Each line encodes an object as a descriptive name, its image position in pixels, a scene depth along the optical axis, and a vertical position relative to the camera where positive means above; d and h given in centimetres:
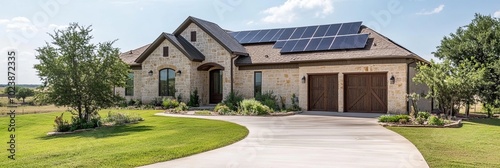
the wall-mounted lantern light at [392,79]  1842 +70
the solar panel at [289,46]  2301 +296
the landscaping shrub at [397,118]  1395 -93
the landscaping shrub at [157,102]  2478 -61
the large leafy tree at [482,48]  1914 +247
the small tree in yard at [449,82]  1563 +47
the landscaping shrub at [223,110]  1886 -88
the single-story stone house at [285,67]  1905 +155
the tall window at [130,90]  2703 +20
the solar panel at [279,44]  2448 +324
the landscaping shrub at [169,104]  2321 -69
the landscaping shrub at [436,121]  1337 -100
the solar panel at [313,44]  2208 +294
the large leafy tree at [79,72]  1468 +84
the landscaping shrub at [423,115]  1477 -86
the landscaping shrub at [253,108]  1827 -75
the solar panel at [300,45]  2250 +294
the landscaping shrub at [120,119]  1598 -114
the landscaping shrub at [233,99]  2072 -36
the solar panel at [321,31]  2402 +409
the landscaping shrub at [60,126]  1406 -126
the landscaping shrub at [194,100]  2369 -45
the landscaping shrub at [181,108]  2071 -86
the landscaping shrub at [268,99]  2040 -35
